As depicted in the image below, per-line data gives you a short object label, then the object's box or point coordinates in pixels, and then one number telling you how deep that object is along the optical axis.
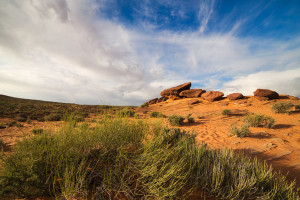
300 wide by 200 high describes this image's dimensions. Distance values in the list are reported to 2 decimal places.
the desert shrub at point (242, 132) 5.98
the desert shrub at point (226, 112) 11.45
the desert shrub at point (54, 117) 10.74
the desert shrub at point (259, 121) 7.24
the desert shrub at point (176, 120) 8.80
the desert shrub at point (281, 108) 10.46
